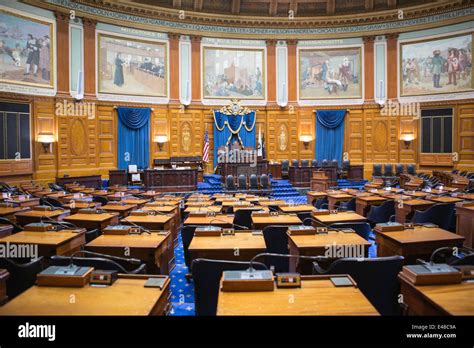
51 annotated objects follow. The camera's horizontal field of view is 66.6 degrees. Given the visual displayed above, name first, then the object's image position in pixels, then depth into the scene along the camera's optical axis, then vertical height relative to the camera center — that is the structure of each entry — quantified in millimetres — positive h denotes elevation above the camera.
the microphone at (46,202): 7356 -832
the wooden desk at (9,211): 5978 -838
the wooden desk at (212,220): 5236 -888
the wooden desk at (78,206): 6389 -809
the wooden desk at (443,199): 6900 -748
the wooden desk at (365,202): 7719 -890
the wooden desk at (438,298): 2049 -828
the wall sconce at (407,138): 17516 +1140
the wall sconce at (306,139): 18828 +1170
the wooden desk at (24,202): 7036 -801
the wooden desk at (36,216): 5616 -843
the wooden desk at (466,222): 5657 -986
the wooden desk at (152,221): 5215 -866
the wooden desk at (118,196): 8320 -820
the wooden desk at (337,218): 5230 -850
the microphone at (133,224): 4411 -856
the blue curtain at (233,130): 18188 +1627
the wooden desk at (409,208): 6805 -888
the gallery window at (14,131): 12750 +1123
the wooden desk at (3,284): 2584 -894
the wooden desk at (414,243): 3875 -892
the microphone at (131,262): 2675 -875
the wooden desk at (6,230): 4468 -858
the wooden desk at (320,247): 3664 -879
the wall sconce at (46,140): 14047 +853
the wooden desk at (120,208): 6477 -855
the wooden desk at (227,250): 3645 -892
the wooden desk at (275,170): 17297 -406
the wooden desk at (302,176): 15836 -638
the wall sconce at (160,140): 17484 +1061
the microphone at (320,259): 2549 -842
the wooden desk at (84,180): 13539 -714
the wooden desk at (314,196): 8968 -859
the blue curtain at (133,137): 16734 +1169
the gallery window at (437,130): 16547 +1440
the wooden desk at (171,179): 14562 -726
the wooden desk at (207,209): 6658 -893
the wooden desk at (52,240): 3811 -856
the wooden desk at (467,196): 6934 -698
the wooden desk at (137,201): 7539 -852
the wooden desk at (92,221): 5285 -873
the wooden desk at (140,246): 3766 -888
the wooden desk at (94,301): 2066 -853
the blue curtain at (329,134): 18578 +1426
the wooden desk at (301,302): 2053 -853
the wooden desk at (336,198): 8211 -853
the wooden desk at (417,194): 7758 -729
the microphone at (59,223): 4805 -847
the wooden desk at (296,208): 6351 -860
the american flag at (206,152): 17219 +462
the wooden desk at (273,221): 5105 -859
